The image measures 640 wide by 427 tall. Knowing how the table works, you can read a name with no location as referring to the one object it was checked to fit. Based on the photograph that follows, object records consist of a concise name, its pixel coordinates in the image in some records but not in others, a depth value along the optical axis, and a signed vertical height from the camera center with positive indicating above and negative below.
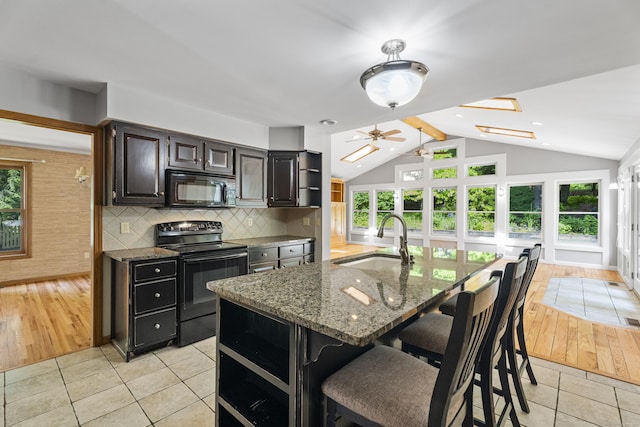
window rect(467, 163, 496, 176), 7.75 +1.12
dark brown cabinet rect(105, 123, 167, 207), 2.67 +0.42
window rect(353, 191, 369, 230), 10.47 +0.05
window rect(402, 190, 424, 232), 9.26 +0.12
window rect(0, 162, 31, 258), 4.94 -0.02
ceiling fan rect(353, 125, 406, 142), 5.79 +1.51
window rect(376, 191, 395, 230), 9.88 +0.26
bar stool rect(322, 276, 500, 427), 0.90 -0.63
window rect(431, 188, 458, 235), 8.52 +0.03
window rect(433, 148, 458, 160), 8.40 +1.67
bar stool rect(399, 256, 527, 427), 1.29 -0.65
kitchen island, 1.07 -0.42
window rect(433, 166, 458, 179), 8.37 +1.13
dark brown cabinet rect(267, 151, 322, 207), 3.90 +0.43
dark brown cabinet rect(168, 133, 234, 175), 3.04 +0.60
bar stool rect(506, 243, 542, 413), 1.74 -0.74
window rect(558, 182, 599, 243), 6.54 +0.00
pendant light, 1.74 +0.80
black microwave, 2.99 +0.21
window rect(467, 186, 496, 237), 7.85 +0.04
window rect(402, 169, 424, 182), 9.16 +1.14
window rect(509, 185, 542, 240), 7.16 +0.02
